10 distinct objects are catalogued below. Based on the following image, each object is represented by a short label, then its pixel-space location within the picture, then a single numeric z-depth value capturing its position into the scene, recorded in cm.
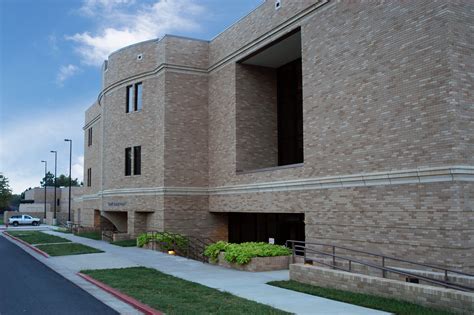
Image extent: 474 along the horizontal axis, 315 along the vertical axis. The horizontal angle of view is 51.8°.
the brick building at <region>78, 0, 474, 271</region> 1316
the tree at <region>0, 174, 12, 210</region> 7975
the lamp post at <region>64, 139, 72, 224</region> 5513
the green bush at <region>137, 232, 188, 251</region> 2436
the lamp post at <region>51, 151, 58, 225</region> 6152
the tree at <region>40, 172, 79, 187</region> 13962
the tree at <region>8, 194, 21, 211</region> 13618
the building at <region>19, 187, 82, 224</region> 7168
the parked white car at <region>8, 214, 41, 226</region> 6588
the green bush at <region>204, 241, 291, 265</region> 1709
